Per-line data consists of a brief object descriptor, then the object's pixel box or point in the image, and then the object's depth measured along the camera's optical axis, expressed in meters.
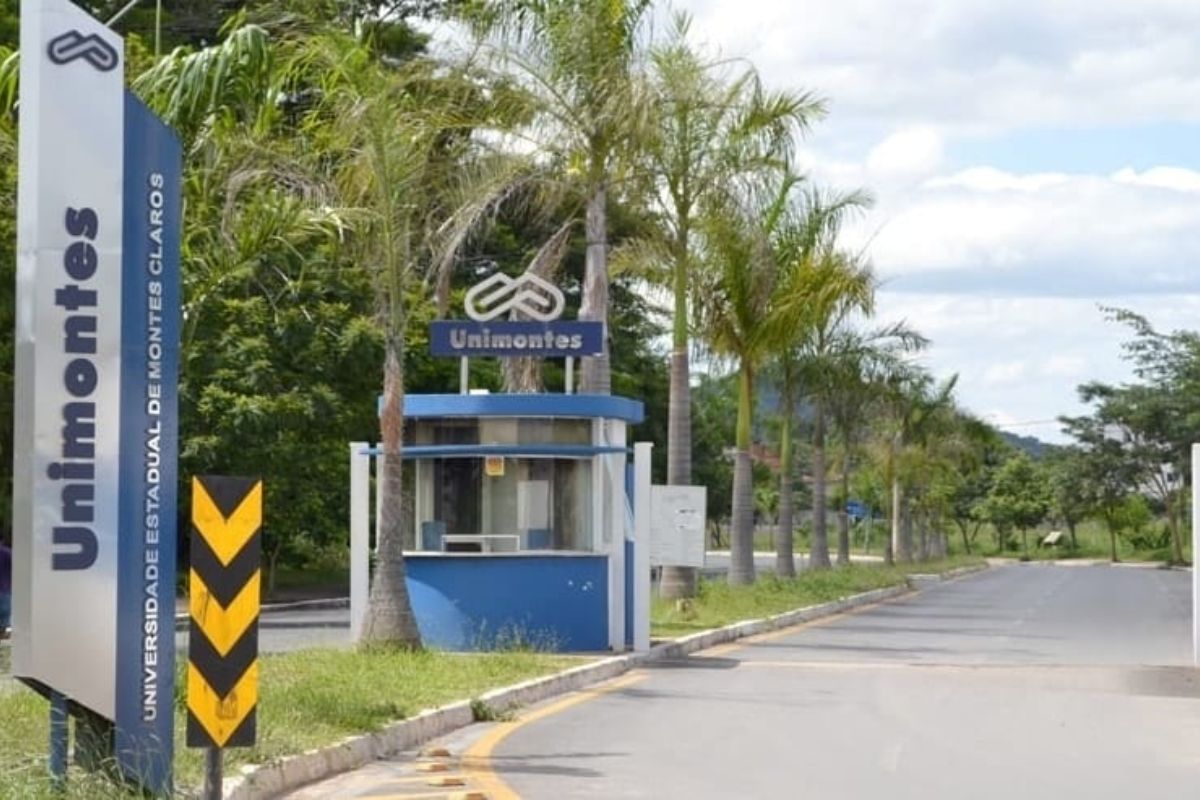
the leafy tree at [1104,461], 90.56
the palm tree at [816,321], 34.62
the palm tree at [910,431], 61.06
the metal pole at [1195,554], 21.95
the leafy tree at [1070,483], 92.12
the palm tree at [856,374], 48.12
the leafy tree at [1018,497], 106.88
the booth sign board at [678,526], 27.09
